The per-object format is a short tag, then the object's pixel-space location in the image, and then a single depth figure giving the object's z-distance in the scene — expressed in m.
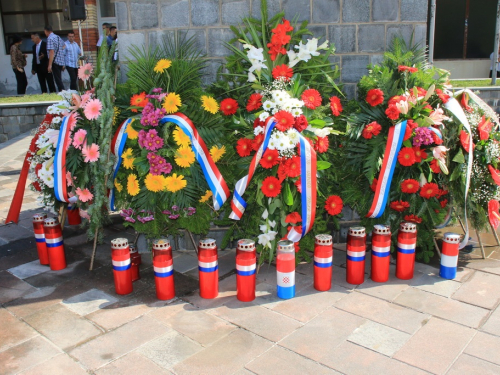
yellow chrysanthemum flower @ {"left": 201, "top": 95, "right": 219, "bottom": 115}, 4.35
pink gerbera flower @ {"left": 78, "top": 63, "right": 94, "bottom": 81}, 4.58
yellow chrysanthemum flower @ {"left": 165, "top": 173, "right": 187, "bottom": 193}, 4.10
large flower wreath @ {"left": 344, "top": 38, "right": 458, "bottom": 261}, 4.15
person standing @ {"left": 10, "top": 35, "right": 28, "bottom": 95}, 13.95
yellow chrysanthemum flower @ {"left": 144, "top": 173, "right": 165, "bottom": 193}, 4.07
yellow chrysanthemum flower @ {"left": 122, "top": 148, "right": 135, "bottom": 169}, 4.19
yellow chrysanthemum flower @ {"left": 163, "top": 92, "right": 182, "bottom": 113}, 4.20
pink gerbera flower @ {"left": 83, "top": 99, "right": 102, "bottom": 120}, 4.17
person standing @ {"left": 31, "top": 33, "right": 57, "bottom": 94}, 13.51
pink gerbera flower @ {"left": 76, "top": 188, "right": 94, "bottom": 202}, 4.30
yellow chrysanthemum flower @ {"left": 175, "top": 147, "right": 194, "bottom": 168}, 4.12
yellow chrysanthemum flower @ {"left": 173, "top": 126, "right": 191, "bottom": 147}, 4.11
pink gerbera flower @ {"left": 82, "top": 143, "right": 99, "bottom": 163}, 4.16
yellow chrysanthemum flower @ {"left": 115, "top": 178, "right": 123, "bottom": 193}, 4.33
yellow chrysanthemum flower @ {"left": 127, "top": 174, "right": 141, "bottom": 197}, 4.16
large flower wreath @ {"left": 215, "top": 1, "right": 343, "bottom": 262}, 3.96
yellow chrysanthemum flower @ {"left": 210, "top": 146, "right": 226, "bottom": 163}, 4.31
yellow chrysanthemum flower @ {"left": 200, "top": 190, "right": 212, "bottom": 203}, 4.29
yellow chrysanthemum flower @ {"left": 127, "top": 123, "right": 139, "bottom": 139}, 4.17
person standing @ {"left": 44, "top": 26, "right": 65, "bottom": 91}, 13.02
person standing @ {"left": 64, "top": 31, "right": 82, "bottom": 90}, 13.64
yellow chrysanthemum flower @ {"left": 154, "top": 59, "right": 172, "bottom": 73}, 4.36
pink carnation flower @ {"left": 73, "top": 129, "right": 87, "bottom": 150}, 4.21
